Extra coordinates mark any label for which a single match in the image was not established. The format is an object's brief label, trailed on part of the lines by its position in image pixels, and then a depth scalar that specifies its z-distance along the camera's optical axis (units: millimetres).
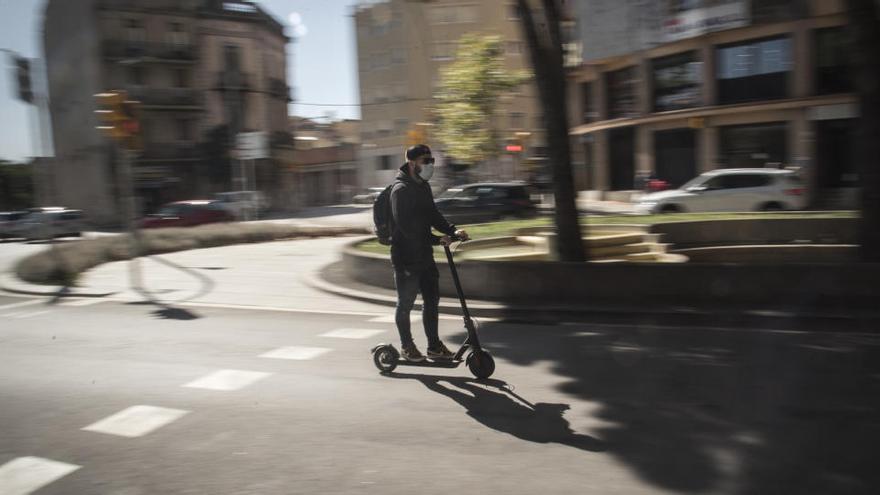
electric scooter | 5336
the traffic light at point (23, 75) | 15750
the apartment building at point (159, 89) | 39781
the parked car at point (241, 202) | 32850
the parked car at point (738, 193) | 18766
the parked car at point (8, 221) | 29203
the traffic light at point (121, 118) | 11562
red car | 27312
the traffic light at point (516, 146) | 35438
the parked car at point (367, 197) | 46688
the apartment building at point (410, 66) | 50094
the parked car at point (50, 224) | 27750
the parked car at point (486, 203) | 21125
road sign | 29859
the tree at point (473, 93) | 34031
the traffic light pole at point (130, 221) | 11945
